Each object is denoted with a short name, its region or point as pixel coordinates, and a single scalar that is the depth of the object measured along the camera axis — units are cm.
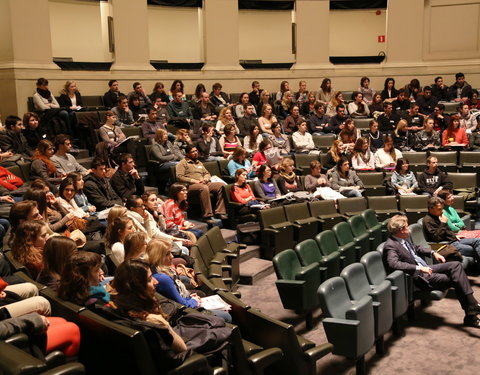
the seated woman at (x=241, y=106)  1029
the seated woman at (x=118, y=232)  460
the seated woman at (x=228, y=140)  894
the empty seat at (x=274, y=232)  678
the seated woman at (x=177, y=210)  616
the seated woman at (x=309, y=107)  1089
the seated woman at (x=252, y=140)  909
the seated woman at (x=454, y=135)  973
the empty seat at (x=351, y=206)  776
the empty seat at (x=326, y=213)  734
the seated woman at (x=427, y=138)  986
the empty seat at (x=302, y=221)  705
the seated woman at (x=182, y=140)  839
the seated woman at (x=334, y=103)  1087
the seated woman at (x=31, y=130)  735
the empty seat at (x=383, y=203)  791
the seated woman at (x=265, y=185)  774
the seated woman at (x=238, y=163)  816
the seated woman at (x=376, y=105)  1119
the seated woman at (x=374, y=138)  972
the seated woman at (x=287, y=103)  1073
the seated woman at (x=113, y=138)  777
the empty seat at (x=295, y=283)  483
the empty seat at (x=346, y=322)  401
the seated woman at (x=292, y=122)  1021
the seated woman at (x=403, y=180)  838
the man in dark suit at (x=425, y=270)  510
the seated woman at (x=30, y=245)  403
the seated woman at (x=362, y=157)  898
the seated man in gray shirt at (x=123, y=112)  896
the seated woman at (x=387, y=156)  913
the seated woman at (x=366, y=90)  1180
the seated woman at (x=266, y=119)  982
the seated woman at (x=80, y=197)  583
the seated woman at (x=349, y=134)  958
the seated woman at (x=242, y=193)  727
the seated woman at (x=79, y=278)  326
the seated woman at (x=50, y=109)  813
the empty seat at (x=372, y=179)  876
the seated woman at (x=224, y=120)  942
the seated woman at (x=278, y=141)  945
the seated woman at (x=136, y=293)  320
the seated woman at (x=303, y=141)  962
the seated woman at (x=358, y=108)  1105
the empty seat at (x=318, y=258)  527
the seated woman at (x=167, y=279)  393
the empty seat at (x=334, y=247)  567
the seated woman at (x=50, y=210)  504
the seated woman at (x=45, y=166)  637
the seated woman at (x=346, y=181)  825
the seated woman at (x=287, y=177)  804
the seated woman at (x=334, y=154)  898
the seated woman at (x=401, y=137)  1009
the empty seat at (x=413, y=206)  771
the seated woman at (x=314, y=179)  816
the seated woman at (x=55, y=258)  359
